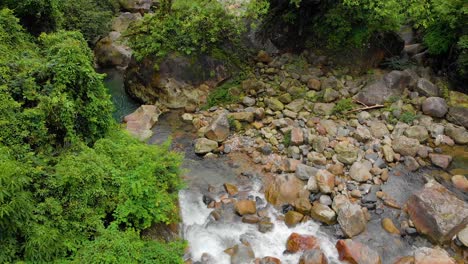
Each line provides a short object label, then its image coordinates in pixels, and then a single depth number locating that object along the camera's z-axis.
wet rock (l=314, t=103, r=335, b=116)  12.29
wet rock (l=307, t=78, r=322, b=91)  13.21
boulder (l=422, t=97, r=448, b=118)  11.81
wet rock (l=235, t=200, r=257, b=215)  8.83
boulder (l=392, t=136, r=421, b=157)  10.53
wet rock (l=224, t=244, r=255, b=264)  7.56
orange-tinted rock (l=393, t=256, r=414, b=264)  7.51
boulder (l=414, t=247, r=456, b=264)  7.29
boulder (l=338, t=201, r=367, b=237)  8.23
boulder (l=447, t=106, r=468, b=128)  11.55
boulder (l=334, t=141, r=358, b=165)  10.21
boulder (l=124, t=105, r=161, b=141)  11.76
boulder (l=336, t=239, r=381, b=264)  7.51
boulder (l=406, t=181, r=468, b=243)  7.86
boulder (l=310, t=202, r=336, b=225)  8.55
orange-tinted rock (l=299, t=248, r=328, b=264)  7.32
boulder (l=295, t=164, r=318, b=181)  9.67
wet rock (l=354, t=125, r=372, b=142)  11.03
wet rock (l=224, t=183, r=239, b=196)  9.60
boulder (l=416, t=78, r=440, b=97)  12.48
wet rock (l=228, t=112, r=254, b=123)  12.26
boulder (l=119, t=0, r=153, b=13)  22.12
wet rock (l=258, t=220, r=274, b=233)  8.41
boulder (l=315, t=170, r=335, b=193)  9.18
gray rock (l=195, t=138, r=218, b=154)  11.11
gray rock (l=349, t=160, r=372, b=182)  9.67
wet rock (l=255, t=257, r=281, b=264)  7.50
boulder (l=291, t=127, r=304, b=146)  11.01
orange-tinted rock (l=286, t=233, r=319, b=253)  7.89
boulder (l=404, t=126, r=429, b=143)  11.09
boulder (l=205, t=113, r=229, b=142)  11.51
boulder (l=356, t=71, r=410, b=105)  12.58
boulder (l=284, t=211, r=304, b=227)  8.55
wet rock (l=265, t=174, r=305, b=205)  9.20
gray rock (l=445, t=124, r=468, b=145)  10.98
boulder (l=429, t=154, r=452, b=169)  10.18
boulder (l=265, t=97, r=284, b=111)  12.57
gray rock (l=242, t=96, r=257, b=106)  13.00
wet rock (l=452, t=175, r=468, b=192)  9.46
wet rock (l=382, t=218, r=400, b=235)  8.36
